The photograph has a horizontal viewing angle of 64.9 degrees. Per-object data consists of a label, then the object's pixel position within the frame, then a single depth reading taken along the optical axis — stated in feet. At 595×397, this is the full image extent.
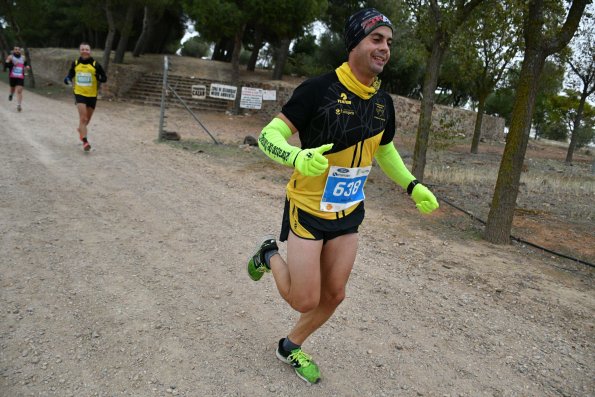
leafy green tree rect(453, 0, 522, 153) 26.49
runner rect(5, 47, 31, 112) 47.86
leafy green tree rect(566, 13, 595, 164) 67.10
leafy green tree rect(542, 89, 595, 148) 94.48
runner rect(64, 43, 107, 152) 30.37
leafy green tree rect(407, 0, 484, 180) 28.71
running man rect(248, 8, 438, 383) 8.38
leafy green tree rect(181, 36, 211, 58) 154.30
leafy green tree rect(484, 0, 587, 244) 20.62
